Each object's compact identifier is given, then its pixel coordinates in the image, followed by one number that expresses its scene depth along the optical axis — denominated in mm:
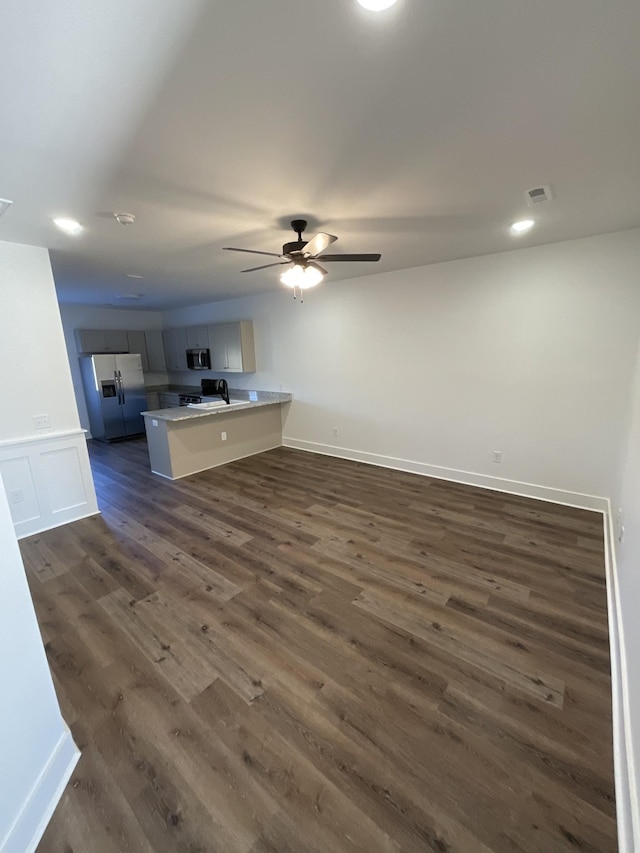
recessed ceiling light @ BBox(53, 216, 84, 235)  2371
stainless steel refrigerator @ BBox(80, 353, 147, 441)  6105
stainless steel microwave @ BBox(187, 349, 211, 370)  6422
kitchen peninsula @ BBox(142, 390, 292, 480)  4402
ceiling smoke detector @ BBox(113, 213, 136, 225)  2294
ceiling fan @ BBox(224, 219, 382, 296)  2379
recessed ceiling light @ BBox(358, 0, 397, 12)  921
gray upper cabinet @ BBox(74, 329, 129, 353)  6285
